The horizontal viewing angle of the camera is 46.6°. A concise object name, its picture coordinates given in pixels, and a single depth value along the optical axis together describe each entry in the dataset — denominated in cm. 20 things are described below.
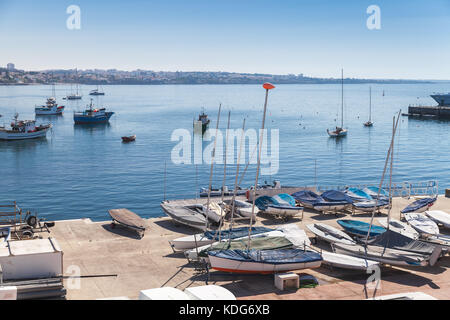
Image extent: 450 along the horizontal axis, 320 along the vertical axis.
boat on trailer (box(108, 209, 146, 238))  2583
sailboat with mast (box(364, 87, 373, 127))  11638
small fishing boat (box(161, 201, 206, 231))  2720
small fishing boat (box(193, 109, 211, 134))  10456
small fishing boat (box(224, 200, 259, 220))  2927
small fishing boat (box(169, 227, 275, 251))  2320
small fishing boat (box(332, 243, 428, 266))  2055
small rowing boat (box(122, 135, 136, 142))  8688
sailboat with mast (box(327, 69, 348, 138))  9512
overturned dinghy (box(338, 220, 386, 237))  2544
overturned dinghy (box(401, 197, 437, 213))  2980
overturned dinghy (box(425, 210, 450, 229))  2683
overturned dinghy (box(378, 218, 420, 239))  2452
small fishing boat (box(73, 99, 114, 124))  11312
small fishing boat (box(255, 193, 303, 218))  2902
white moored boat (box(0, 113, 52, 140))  8562
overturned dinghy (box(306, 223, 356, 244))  2388
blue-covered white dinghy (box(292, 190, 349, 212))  3017
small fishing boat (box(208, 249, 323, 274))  1959
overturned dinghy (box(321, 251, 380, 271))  2022
